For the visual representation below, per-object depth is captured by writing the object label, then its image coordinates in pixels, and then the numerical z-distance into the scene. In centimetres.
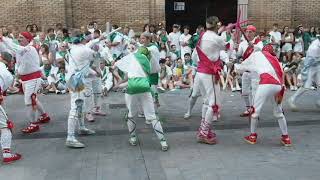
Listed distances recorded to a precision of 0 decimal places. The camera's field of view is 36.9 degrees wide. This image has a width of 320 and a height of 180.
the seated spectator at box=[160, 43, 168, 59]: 1498
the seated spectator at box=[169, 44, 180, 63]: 1520
